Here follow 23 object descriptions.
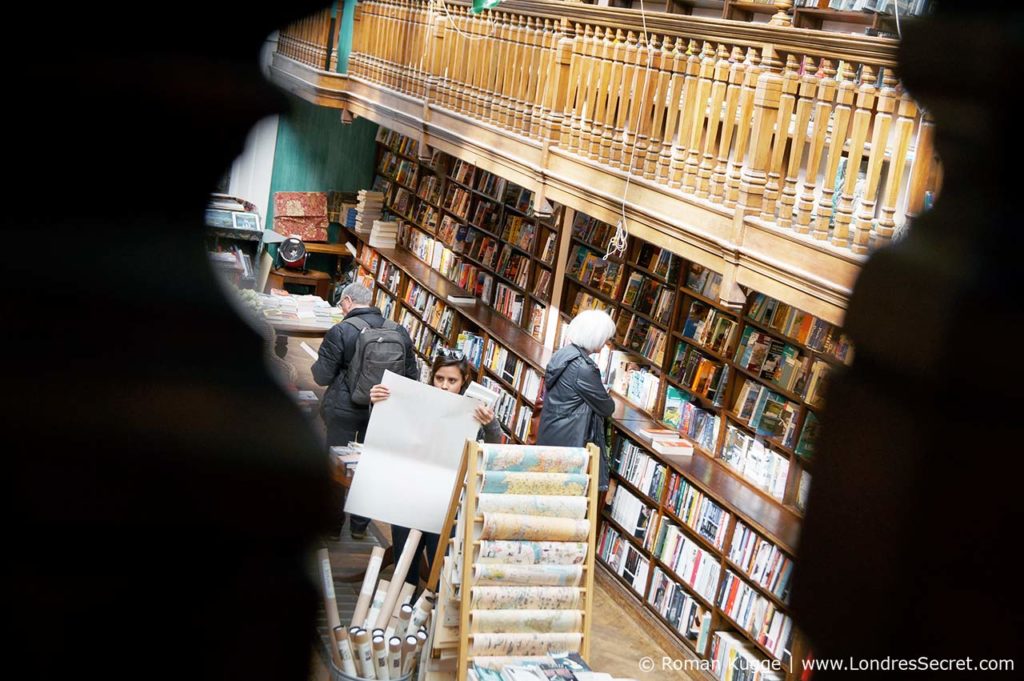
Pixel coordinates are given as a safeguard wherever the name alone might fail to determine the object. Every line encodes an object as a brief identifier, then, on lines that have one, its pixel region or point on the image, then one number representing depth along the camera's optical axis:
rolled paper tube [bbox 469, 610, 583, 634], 4.66
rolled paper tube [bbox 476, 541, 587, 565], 4.73
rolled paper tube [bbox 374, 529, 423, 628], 4.76
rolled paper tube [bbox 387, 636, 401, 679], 4.54
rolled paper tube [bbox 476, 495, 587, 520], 4.76
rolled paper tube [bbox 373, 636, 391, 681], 4.44
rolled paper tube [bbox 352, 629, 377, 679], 4.43
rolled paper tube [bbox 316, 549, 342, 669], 4.36
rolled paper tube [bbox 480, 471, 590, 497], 4.80
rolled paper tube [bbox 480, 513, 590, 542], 4.71
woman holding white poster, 6.26
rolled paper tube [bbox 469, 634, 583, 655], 4.63
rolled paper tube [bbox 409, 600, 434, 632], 4.89
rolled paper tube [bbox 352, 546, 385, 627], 4.71
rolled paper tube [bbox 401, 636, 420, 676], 4.64
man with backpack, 6.64
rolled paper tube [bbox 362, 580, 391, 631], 4.78
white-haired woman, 6.92
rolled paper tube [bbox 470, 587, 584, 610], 4.68
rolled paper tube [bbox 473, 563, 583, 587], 4.70
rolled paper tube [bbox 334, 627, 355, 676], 4.47
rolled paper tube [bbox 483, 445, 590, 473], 4.82
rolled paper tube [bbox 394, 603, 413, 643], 4.80
